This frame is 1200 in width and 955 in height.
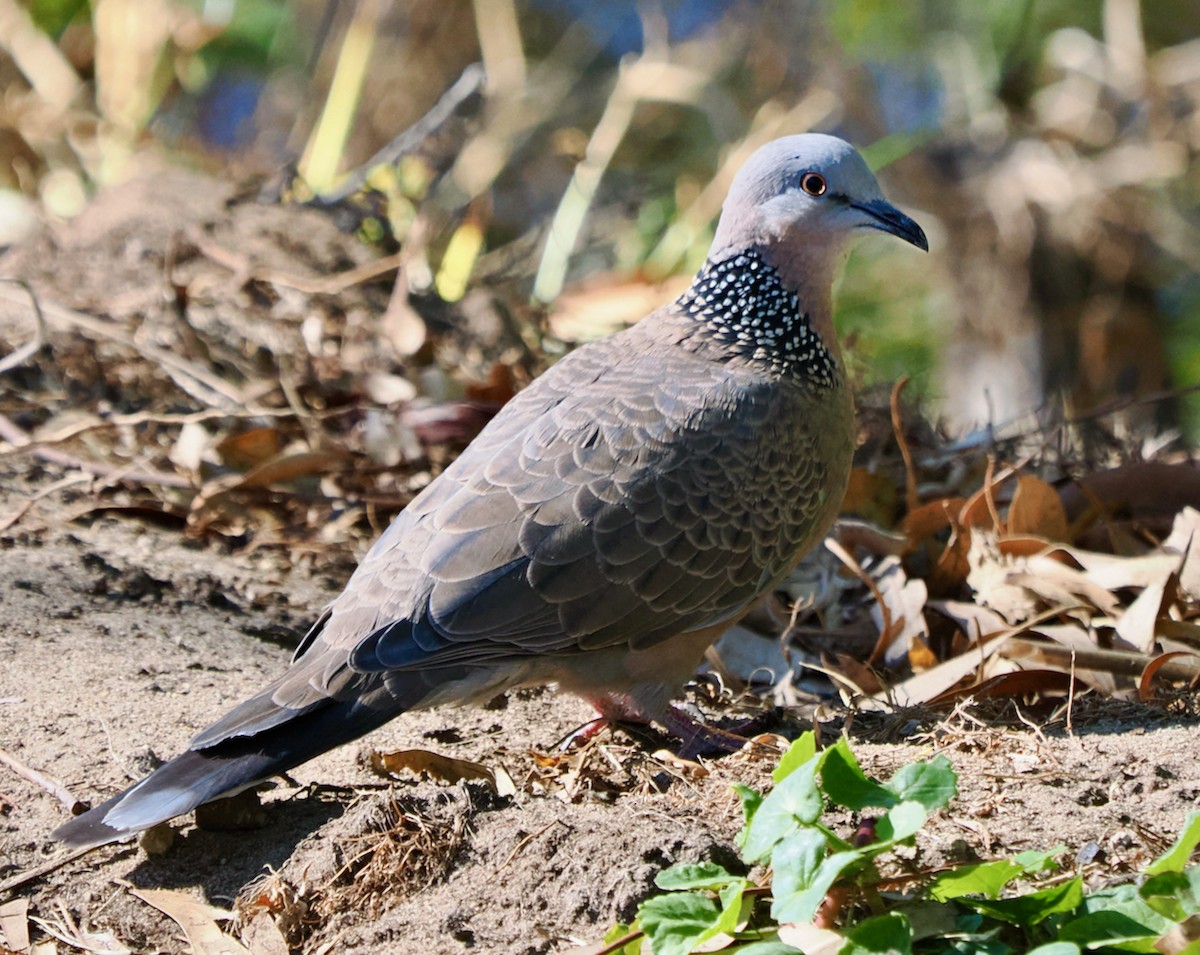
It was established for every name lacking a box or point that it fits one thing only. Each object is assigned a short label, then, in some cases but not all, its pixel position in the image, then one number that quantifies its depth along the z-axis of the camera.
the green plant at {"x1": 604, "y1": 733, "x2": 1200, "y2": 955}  3.86
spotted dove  5.72
